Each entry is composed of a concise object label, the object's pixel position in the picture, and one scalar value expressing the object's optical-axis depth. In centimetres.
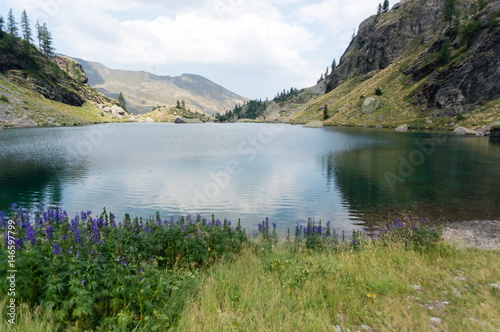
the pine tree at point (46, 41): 19300
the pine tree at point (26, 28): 17738
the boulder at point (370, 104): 13091
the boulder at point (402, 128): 10288
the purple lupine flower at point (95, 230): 723
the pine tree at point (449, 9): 13725
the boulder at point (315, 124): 14795
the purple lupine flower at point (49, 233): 647
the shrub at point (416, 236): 1046
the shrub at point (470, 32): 10356
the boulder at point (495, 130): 7694
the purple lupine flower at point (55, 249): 540
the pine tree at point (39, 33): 19209
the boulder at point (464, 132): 8082
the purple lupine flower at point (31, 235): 607
